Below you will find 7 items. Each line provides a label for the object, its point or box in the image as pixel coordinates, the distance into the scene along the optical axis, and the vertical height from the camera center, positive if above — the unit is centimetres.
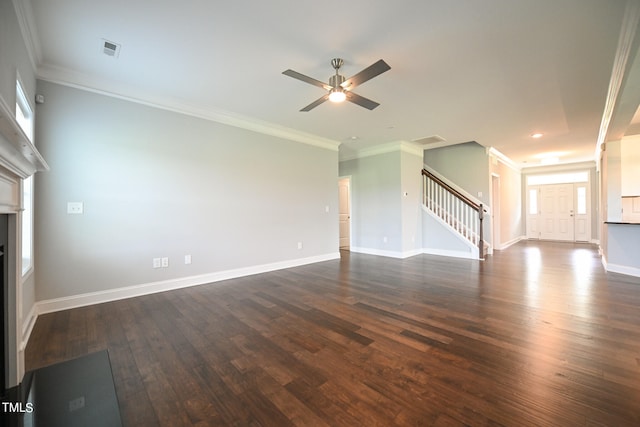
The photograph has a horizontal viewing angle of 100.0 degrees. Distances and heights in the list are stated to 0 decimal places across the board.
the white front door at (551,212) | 866 -1
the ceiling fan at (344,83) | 238 +128
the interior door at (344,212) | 770 +8
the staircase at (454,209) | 615 +11
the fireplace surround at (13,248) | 144 -17
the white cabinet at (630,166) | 504 +85
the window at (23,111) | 240 +107
